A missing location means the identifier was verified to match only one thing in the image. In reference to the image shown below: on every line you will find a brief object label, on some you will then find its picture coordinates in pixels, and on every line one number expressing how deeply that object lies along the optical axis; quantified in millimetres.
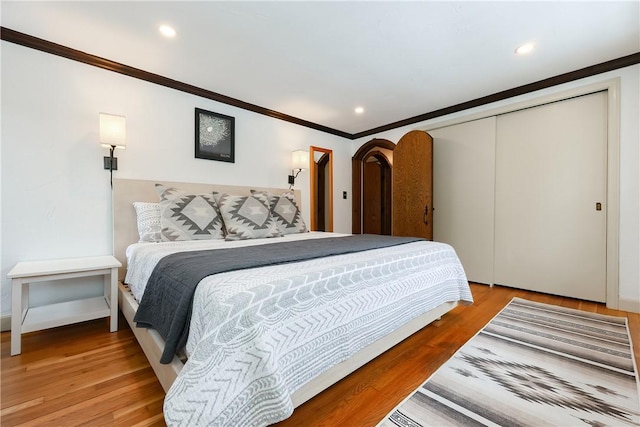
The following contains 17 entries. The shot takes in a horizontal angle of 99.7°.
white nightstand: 1715
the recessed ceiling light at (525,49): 2264
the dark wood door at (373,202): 6336
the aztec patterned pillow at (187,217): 2289
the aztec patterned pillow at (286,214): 2857
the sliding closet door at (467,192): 3412
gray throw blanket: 1153
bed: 933
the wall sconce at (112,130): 2281
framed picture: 3062
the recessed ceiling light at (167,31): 2029
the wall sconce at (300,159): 3771
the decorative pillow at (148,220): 2346
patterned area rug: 1211
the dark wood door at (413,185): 3650
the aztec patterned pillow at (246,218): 2443
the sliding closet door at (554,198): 2709
